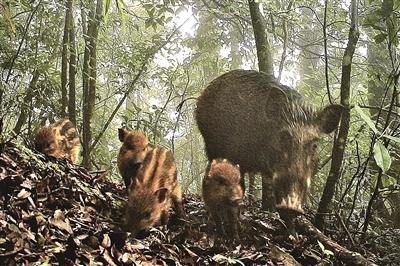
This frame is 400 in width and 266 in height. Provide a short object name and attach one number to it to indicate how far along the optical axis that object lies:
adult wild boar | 4.77
